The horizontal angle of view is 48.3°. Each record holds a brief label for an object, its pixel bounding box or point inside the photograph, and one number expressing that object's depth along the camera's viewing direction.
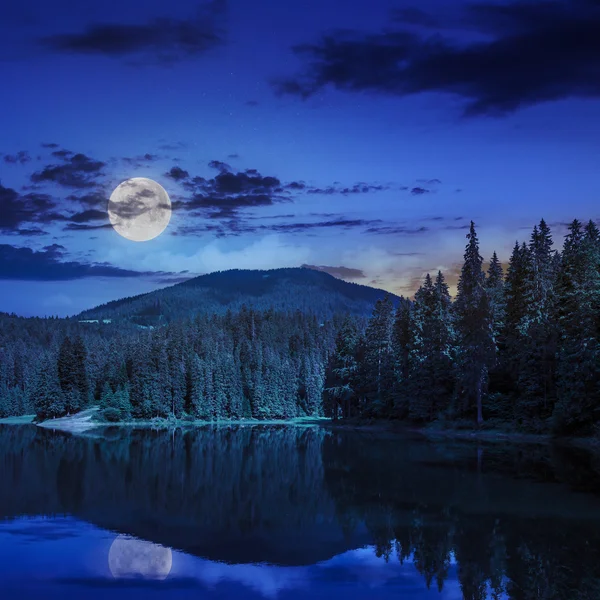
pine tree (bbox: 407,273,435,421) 80.62
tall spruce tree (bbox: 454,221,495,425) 71.75
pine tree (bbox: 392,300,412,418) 85.06
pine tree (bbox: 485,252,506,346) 77.44
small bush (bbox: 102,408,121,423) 126.31
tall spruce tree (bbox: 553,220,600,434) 56.12
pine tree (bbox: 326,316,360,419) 101.44
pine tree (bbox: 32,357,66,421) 129.25
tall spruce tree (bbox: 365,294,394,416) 89.94
